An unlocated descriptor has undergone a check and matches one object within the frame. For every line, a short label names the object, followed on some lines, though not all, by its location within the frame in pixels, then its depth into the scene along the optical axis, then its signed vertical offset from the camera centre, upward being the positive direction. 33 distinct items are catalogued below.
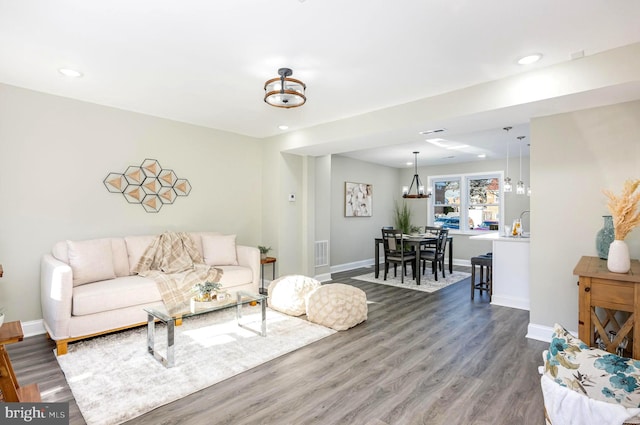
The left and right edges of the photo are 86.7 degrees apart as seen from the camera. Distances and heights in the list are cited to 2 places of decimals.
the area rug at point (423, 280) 5.62 -1.20
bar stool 4.92 -0.85
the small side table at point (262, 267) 5.07 -0.86
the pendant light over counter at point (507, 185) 5.75 +0.49
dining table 5.96 -0.51
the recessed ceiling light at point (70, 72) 3.07 +1.30
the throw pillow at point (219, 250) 4.55 -0.51
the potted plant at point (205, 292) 3.14 -0.73
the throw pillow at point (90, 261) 3.40 -0.49
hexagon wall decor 4.20 +0.37
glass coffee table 2.70 -0.87
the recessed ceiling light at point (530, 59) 2.72 +1.27
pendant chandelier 7.31 +0.53
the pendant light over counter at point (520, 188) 5.75 +0.45
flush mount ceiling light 2.90 +1.04
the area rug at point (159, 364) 2.24 -1.23
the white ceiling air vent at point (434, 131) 3.96 +0.99
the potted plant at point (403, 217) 8.24 -0.08
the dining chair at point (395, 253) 6.05 -0.71
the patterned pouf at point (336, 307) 3.66 -1.03
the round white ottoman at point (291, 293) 4.03 -0.97
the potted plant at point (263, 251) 5.26 -0.58
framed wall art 7.54 +0.34
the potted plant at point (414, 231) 7.26 -0.38
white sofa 2.99 -0.74
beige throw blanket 3.69 -0.65
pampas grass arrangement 2.42 +0.01
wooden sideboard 2.29 -0.60
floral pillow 1.69 -0.83
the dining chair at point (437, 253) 6.19 -0.72
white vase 2.42 -0.32
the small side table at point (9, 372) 1.58 -0.78
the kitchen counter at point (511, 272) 4.45 -0.77
